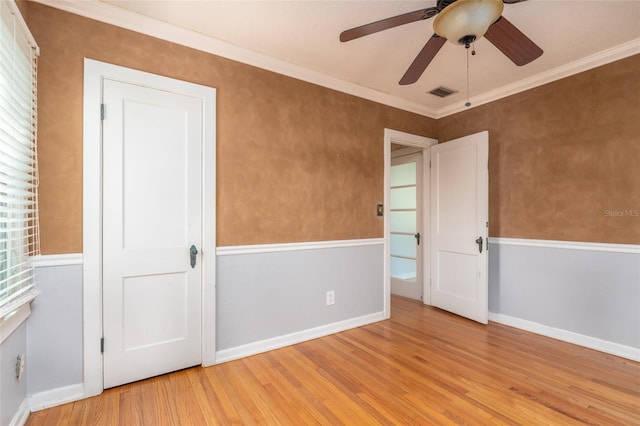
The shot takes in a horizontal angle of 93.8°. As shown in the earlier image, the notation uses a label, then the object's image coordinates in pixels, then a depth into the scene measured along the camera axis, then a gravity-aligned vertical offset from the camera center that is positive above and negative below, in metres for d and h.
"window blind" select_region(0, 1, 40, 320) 1.44 +0.31
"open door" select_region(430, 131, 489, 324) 3.17 -0.15
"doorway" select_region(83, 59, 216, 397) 1.93 -0.07
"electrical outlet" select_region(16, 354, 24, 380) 1.64 -0.84
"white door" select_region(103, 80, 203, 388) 2.01 -0.12
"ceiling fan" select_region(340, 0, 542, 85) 1.46 +0.99
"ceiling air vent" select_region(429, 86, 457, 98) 3.26 +1.35
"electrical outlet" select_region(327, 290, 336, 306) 2.97 -0.84
